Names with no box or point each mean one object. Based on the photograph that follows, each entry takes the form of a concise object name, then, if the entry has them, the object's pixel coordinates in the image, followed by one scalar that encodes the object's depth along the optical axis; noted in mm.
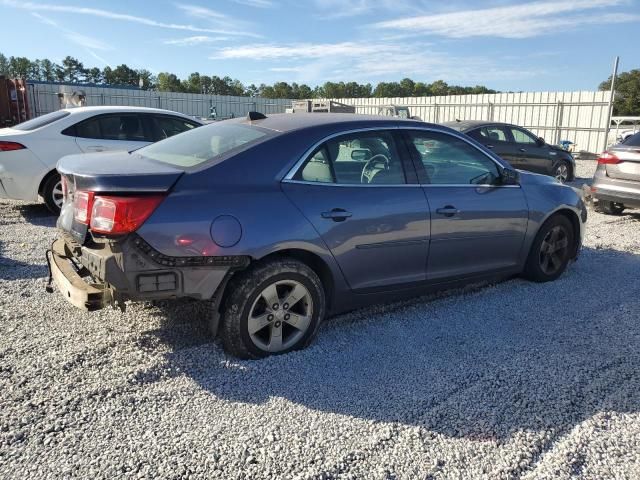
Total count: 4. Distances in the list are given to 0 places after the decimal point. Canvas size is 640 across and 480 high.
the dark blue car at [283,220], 3260
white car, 7363
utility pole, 21241
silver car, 8352
